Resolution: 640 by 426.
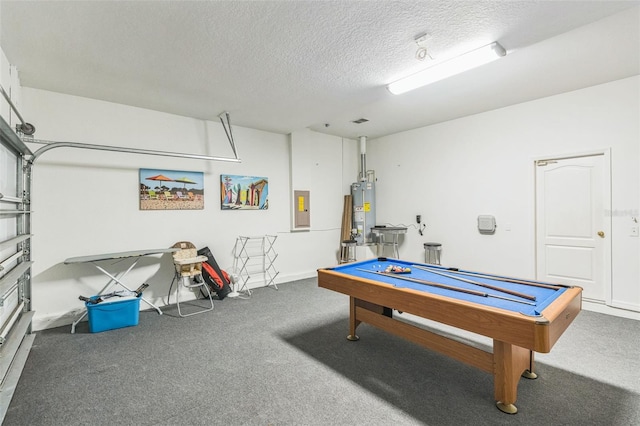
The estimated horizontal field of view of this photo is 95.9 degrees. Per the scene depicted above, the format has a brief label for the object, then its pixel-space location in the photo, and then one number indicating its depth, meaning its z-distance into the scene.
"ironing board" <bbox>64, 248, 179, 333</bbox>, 3.44
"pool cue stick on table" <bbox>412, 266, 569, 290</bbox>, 2.41
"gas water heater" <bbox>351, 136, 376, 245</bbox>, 6.36
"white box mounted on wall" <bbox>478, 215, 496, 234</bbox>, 4.81
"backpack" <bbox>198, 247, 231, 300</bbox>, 4.50
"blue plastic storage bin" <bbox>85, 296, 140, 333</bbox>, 3.40
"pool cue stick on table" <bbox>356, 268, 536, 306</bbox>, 2.10
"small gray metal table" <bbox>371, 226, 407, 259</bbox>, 5.89
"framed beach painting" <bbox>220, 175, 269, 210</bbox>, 5.02
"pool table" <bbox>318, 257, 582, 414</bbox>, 1.73
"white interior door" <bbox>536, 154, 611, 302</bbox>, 3.91
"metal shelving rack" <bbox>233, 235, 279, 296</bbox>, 5.19
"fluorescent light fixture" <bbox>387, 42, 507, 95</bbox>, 2.74
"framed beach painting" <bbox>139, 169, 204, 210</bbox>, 4.27
